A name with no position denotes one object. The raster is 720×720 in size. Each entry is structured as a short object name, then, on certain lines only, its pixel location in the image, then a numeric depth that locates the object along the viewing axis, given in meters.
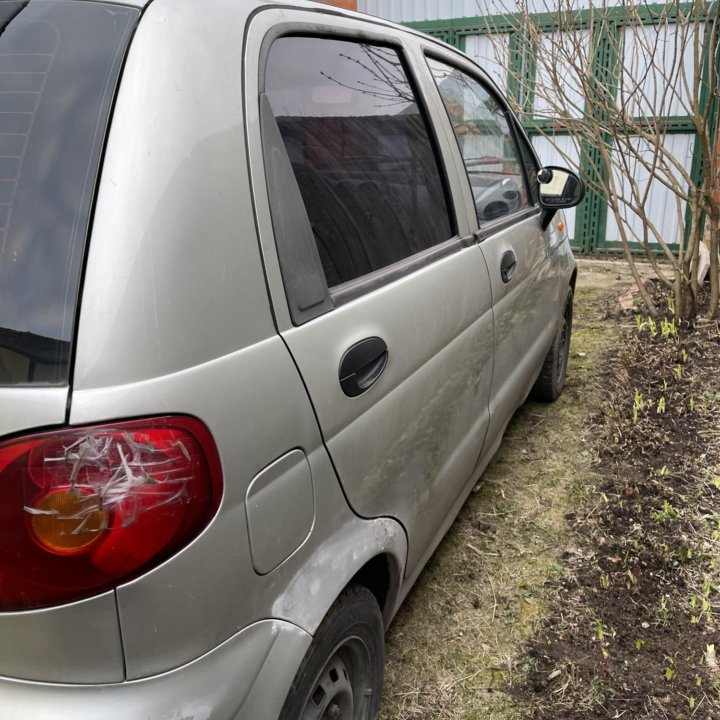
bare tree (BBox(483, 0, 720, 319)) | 4.95
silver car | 1.07
